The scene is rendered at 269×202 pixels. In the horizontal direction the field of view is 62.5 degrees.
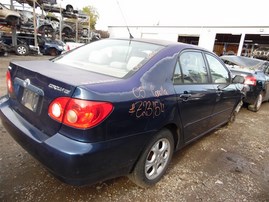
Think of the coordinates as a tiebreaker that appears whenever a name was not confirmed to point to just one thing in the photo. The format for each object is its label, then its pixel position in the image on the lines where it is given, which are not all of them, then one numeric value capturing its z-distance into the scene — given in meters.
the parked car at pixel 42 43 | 15.61
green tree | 52.45
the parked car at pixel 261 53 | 20.94
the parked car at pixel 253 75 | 5.56
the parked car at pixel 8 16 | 12.52
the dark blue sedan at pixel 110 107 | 1.64
